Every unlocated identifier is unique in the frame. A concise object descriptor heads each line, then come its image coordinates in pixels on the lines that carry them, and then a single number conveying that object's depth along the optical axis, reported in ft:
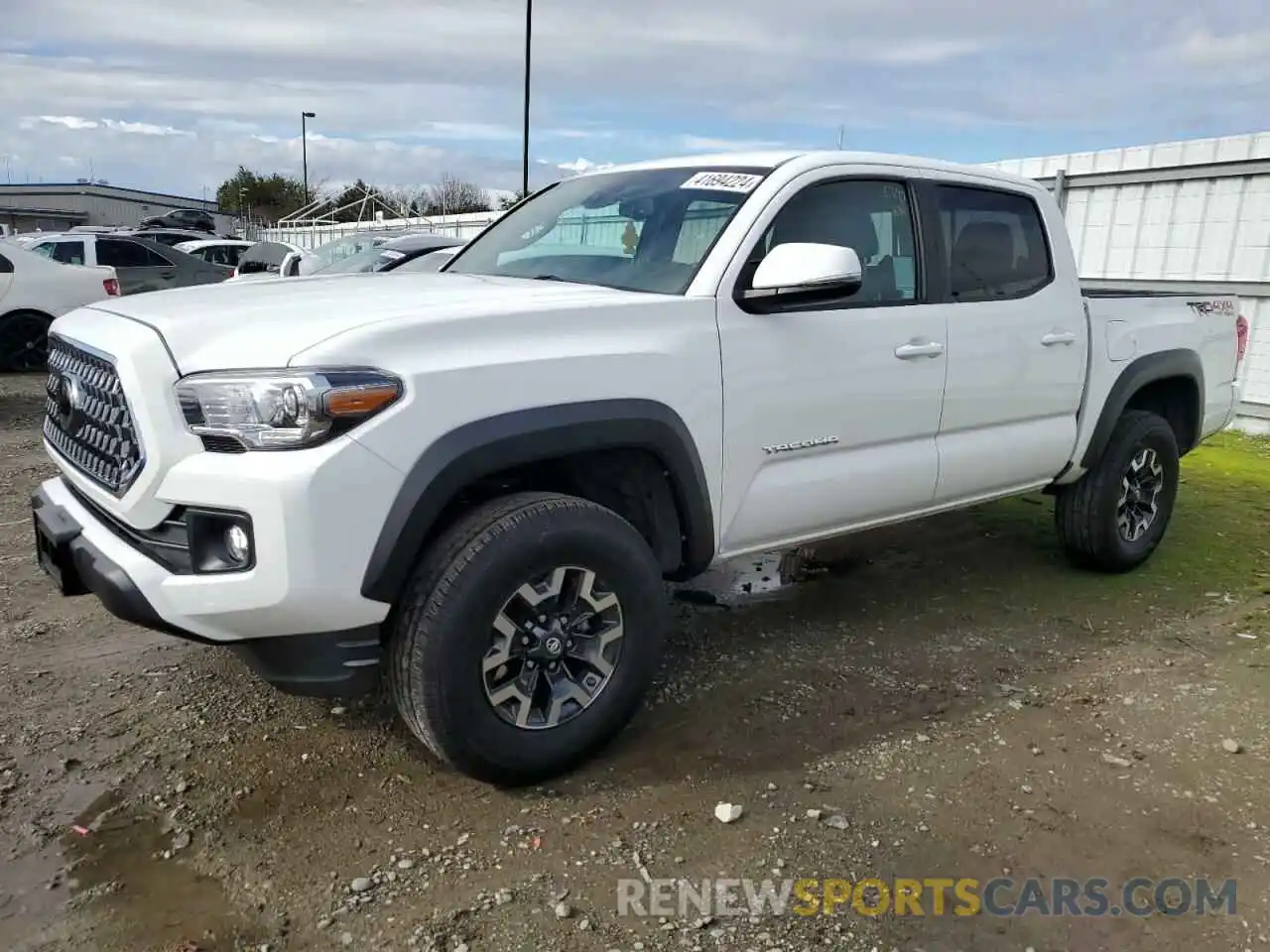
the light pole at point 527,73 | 77.20
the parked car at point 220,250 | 65.51
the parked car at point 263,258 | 55.88
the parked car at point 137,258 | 49.67
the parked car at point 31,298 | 34.04
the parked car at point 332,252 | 40.40
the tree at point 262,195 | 201.05
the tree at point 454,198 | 151.94
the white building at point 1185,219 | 29.04
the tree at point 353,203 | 113.97
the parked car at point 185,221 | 136.95
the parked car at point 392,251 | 34.99
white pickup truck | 8.36
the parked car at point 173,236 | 81.25
